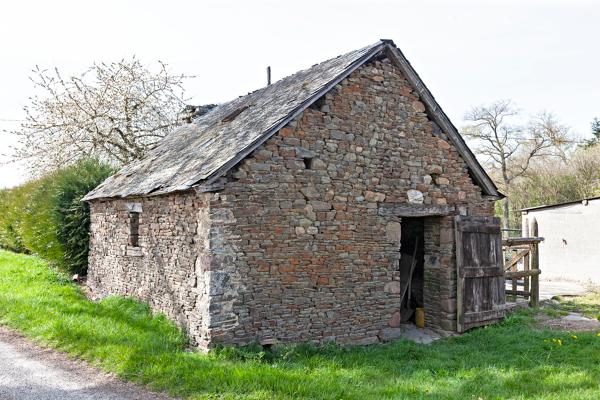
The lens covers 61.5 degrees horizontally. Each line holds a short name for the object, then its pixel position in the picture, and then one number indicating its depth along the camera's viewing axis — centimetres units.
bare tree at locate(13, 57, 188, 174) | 1923
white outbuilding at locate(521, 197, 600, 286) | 1648
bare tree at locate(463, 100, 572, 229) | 3256
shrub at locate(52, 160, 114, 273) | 1435
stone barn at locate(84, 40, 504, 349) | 775
